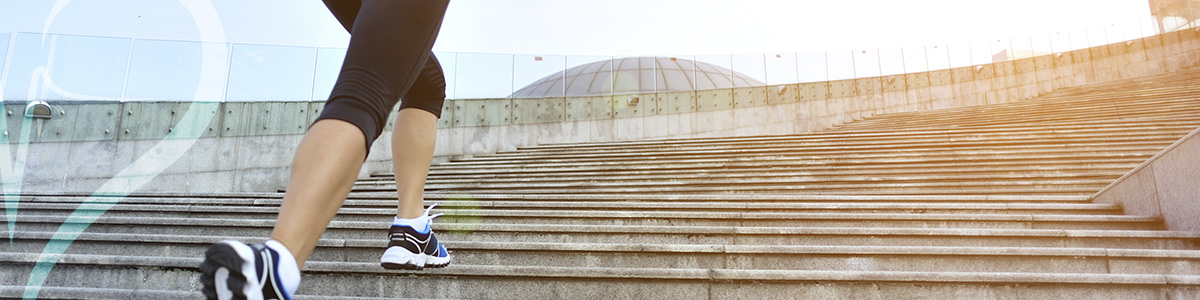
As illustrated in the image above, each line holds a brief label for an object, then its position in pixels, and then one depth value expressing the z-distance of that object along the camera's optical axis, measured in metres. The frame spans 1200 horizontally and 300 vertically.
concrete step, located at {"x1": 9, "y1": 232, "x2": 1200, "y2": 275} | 3.01
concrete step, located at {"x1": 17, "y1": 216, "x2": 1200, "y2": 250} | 3.49
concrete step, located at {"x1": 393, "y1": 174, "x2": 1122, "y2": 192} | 5.63
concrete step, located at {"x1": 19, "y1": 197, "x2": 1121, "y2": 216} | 4.42
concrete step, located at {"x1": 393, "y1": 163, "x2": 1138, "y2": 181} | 5.91
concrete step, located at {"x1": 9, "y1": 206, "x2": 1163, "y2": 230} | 3.90
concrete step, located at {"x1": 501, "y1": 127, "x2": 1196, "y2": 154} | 7.32
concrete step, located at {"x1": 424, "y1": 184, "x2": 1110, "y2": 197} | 5.27
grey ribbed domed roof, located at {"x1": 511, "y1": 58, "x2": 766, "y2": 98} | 14.83
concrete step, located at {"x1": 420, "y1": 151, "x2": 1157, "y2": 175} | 6.25
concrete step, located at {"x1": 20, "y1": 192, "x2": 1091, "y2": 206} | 4.92
